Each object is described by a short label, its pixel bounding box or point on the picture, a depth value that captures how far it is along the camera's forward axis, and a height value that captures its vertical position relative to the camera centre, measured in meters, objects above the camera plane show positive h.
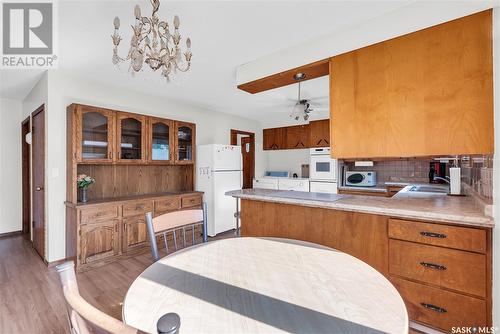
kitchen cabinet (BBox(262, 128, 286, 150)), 5.60 +0.69
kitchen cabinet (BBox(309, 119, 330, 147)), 4.93 +0.71
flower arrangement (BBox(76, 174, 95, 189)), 2.78 -0.15
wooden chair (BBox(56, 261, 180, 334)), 0.34 -0.27
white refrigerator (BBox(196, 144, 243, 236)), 3.95 -0.24
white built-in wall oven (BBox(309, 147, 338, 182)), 4.42 +0.00
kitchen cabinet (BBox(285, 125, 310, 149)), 5.29 +0.69
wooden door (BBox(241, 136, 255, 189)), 5.69 +0.09
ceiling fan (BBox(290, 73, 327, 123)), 3.33 +0.83
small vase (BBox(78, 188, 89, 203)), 2.80 -0.32
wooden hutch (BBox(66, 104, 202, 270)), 2.72 -0.14
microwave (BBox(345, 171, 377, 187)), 4.16 -0.24
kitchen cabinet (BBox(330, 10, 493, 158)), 1.43 +0.50
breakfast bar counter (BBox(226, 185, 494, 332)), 1.36 -0.53
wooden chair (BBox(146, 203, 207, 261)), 1.32 -0.36
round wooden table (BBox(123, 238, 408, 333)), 0.64 -0.43
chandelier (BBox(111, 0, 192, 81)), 1.32 +0.70
